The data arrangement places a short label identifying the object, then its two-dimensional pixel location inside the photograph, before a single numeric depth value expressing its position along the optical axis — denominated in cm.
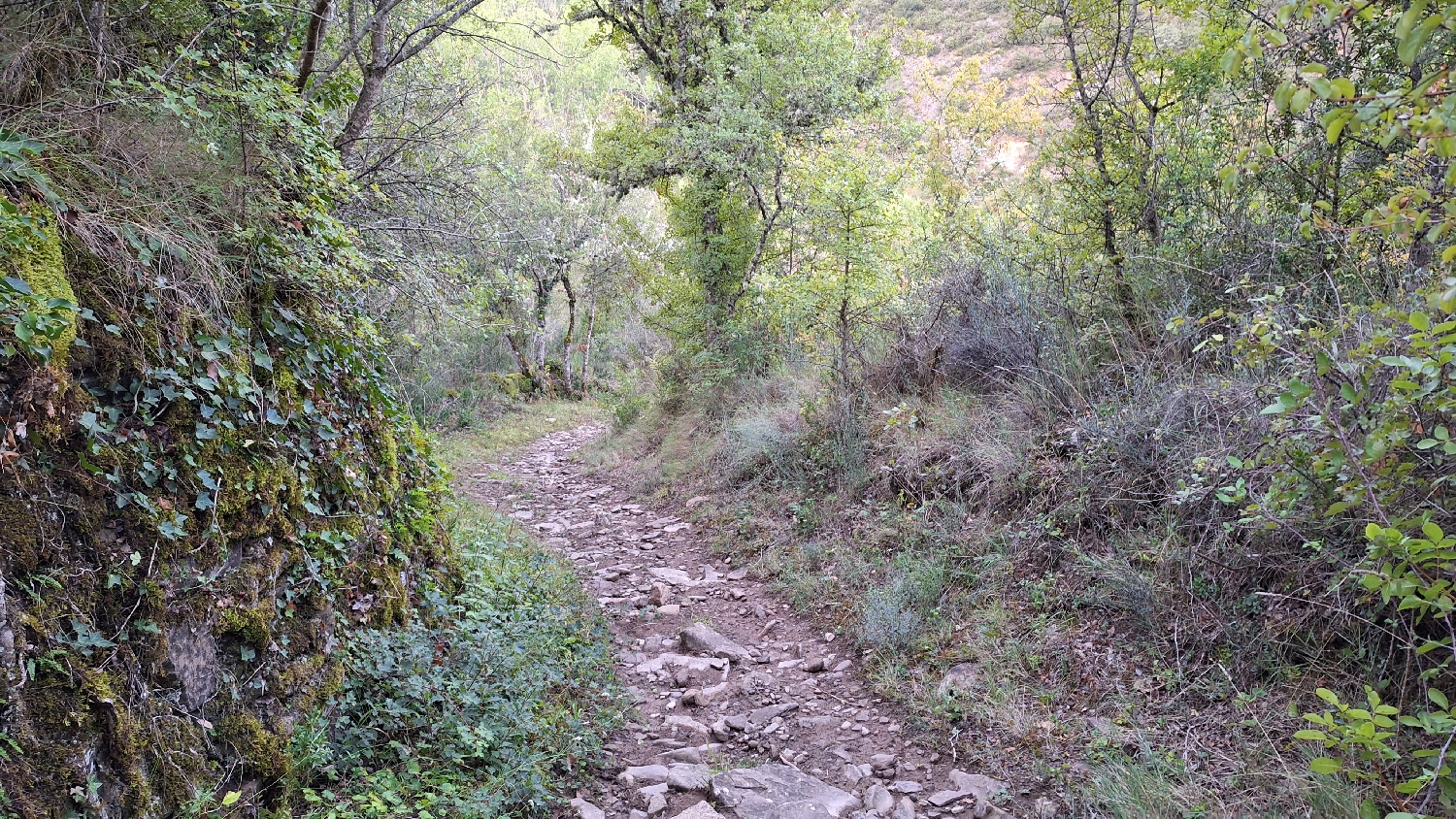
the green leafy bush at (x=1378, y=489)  231
